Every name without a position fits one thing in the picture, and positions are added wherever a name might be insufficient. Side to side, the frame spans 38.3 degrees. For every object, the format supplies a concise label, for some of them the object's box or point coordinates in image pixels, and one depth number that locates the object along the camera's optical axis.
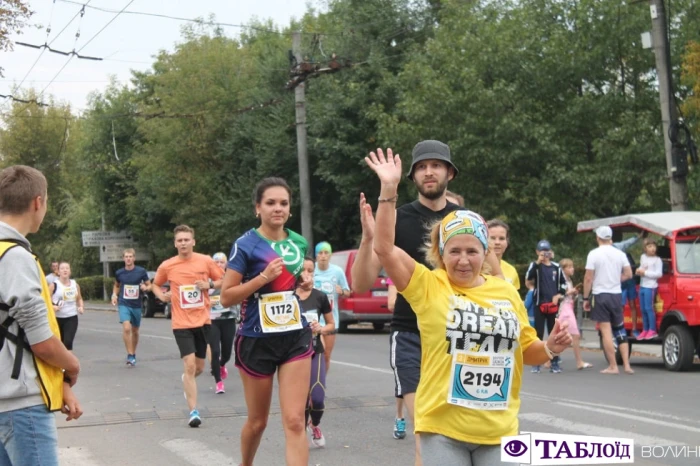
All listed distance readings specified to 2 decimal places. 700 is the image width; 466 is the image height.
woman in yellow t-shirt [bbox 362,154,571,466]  4.13
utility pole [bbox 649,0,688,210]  18.53
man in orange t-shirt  10.27
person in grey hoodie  4.10
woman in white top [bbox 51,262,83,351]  15.57
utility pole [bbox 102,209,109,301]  59.25
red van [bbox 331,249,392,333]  22.97
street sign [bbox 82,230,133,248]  58.34
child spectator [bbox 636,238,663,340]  14.65
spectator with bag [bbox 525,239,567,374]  14.48
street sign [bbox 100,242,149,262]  58.12
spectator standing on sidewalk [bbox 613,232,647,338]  15.19
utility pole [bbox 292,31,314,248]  28.31
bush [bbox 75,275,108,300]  60.19
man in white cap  14.10
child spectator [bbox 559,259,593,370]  14.11
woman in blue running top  6.43
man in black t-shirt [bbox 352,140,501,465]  5.66
